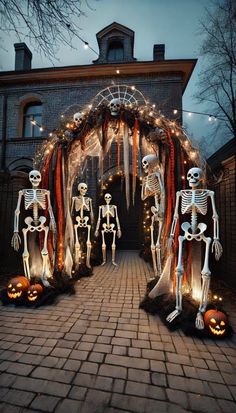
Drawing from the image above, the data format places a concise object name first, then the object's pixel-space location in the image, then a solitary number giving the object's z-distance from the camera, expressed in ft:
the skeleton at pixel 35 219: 13.00
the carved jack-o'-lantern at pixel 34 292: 11.54
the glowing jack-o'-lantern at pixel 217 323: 8.32
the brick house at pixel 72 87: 28.68
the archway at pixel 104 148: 12.57
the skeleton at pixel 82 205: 19.46
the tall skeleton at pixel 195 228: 9.18
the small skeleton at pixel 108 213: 21.61
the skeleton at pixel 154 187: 14.07
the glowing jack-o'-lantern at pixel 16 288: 11.65
